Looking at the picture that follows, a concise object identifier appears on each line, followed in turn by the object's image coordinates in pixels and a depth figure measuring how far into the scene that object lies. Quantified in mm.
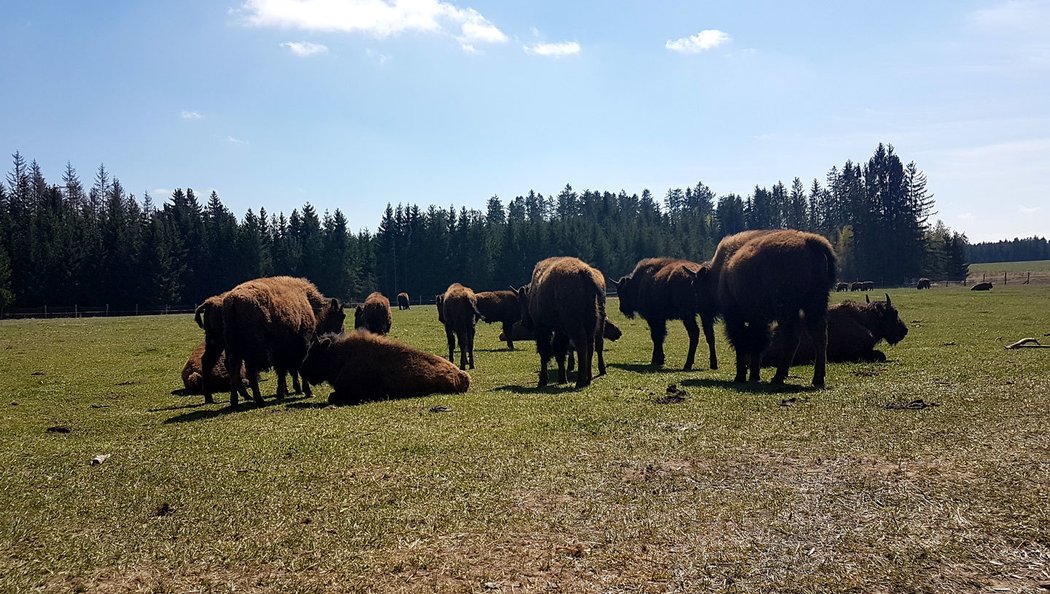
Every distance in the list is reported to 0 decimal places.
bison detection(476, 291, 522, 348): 31041
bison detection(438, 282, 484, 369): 18802
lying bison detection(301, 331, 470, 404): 11828
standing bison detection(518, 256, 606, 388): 13070
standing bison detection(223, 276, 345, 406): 12008
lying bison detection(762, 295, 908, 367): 15148
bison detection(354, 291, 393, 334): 21984
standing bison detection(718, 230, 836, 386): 11352
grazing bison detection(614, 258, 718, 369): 16719
